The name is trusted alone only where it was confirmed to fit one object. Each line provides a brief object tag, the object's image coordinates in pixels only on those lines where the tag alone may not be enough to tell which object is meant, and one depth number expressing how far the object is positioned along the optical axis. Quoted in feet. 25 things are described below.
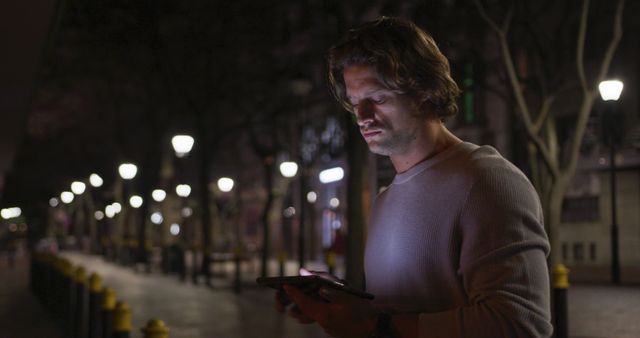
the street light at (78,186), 121.09
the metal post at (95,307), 30.45
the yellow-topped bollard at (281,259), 65.81
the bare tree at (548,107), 40.34
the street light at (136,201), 143.13
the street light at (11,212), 199.50
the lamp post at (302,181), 62.94
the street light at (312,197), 143.15
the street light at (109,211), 187.88
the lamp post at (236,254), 66.13
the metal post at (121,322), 20.33
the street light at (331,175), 133.90
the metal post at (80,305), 35.22
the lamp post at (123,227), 122.83
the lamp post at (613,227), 61.62
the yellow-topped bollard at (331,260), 54.90
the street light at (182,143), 57.93
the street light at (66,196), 160.15
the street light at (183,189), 94.72
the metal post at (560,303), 29.37
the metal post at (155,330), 18.57
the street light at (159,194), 120.37
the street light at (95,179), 115.55
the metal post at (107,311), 24.55
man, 6.06
